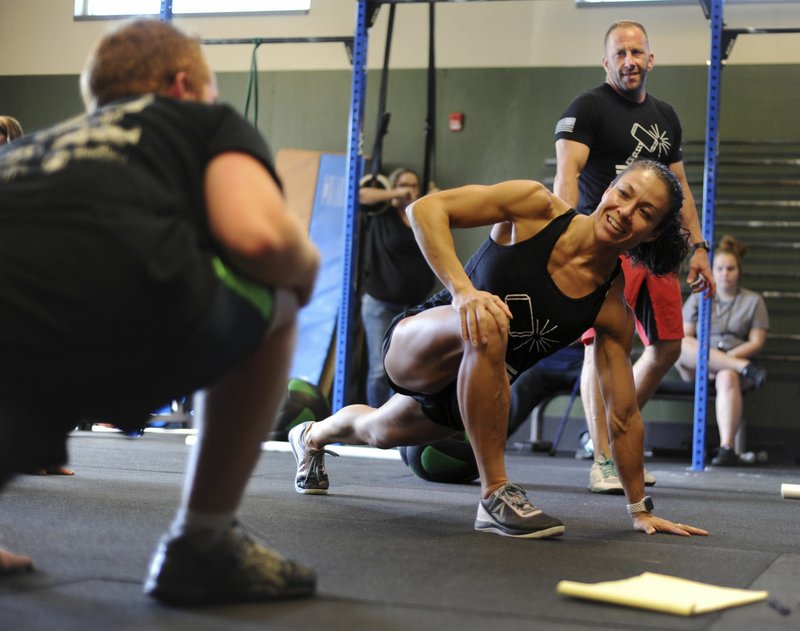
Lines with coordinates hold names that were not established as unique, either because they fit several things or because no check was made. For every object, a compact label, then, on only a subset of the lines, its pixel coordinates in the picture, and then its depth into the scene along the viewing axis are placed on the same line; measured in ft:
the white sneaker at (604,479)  10.88
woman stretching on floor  7.27
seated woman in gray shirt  17.61
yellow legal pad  4.72
